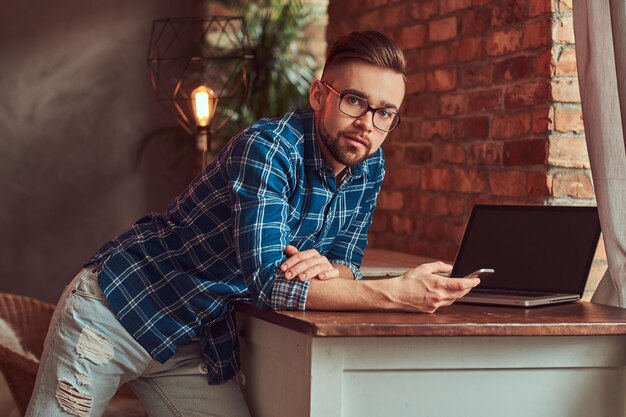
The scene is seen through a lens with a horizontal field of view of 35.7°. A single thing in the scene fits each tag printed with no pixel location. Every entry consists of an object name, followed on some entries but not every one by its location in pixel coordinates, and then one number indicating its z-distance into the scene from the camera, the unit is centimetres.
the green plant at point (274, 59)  552
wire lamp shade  535
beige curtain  229
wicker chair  328
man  213
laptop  238
